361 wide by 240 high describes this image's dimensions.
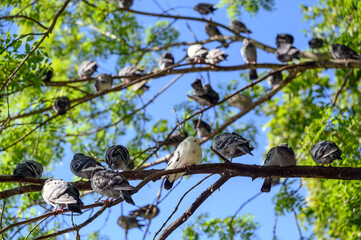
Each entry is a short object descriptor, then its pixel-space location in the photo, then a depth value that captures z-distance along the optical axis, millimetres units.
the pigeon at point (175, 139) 12414
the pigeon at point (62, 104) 11297
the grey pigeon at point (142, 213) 12617
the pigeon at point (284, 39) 16295
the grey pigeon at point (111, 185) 6281
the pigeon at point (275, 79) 15680
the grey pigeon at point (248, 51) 14406
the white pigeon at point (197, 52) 13719
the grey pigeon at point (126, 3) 14957
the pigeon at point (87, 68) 14398
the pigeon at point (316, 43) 15500
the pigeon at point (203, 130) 13207
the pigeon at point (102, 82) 12723
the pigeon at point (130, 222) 13266
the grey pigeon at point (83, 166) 7809
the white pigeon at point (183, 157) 7777
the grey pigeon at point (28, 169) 7738
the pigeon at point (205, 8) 17812
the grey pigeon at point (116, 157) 8250
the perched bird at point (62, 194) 6379
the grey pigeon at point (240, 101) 14250
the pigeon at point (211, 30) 17842
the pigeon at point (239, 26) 17141
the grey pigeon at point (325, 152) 7730
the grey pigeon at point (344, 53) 12049
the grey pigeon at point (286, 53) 13156
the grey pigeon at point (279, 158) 8094
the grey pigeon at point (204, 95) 12898
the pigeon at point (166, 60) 15250
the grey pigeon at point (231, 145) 7520
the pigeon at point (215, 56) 13203
